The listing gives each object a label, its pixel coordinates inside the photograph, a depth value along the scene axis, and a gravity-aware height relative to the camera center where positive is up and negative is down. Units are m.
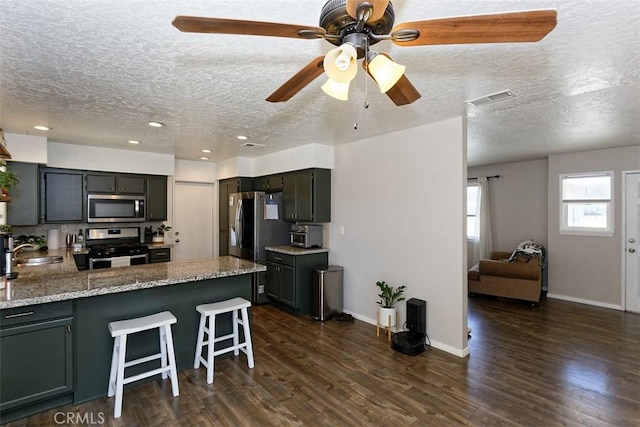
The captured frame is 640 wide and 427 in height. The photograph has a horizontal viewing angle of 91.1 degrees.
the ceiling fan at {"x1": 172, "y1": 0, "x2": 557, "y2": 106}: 1.07 +0.67
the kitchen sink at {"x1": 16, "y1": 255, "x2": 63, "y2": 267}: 3.41 -0.55
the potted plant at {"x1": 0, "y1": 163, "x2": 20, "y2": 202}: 2.36 +0.26
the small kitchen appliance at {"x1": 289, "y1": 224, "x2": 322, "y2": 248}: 4.75 -0.34
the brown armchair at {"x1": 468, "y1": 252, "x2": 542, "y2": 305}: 4.90 -1.07
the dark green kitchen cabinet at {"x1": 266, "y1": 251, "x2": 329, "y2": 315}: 4.42 -0.95
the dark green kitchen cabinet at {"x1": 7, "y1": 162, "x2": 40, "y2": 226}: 3.95 +0.21
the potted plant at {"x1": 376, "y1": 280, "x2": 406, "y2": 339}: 3.71 -1.11
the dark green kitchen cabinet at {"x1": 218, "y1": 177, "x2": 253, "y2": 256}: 5.71 +0.26
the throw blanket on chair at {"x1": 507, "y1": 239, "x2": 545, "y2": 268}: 5.16 -0.64
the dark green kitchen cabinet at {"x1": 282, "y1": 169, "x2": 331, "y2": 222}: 4.61 +0.27
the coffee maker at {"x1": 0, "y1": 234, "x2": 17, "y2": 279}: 2.50 -0.36
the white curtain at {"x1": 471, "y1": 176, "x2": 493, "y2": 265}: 6.39 -0.23
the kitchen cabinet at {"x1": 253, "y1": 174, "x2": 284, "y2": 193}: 5.19 +0.52
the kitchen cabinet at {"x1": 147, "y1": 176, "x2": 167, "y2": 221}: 5.25 +0.25
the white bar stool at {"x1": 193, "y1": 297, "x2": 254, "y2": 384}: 2.69 -1.07
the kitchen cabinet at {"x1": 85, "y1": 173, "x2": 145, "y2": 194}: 4.72 +0.46
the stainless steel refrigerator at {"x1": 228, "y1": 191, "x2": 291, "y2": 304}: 5.00 -0.26
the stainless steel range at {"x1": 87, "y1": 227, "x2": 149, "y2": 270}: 4.41 -0.52
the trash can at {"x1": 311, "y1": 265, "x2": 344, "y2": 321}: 4.28 -1.11
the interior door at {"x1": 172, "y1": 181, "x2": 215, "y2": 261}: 5.88 -0.14
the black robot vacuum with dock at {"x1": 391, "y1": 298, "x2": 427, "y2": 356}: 3.25 -1.32
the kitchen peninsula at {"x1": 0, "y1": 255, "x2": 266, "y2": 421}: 2.12 -0.82
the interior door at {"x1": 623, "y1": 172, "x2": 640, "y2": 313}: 4.66 -0.42
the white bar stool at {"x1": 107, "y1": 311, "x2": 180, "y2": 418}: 2.23 -1.06
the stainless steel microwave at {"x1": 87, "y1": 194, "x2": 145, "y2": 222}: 4.73 +0.08
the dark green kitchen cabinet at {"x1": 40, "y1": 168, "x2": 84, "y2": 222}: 4.36 +0.25
